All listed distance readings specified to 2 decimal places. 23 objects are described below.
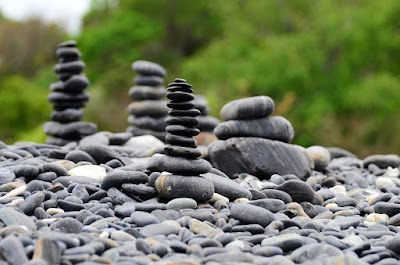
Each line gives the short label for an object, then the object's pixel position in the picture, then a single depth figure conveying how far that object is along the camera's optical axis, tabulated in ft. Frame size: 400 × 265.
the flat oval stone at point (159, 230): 25.61
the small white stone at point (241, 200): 32.07
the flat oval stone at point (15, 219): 25.57
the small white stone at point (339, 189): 40.01
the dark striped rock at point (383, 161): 49.24
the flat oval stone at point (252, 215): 28.25
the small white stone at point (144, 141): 52.60
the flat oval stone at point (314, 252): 23.45
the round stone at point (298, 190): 33.88
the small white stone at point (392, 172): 45.52
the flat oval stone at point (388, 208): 32.53
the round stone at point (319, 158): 45.32
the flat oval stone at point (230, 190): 32.94
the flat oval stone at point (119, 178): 31.48
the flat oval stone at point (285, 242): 24.63
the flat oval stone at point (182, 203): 29.91
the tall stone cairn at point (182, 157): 30.82
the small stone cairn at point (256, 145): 40.37
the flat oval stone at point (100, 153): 39.34
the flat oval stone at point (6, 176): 32.81
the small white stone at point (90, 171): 35.03
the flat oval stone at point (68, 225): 25.49
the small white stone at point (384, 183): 41.50
